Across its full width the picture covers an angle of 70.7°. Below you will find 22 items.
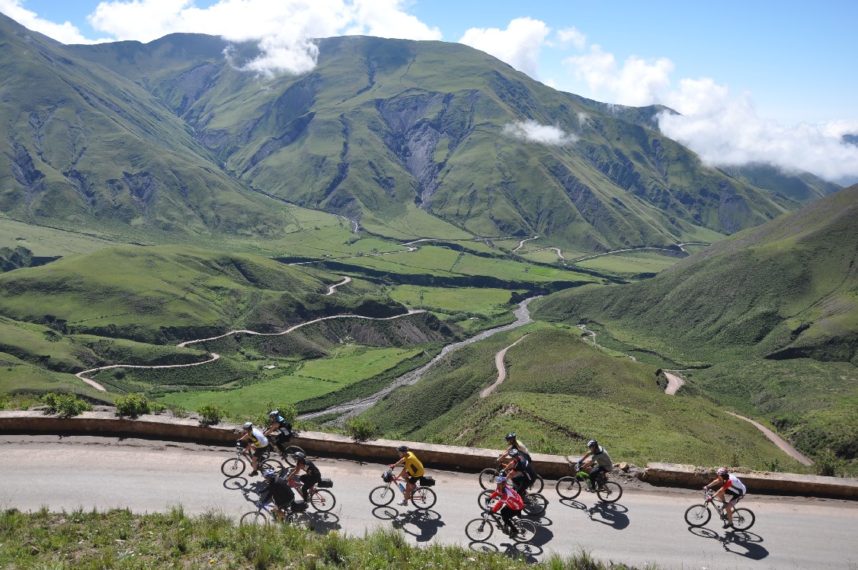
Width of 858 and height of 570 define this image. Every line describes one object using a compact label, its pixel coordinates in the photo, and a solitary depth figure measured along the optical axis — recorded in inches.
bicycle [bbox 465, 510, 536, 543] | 966.4
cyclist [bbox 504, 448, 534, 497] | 1037.8
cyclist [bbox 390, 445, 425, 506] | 1028.5
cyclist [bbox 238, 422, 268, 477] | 1127.0
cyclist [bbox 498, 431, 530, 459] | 1092.8
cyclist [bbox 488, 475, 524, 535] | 940.6
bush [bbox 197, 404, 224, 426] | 1301.7
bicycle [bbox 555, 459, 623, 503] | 1122.0
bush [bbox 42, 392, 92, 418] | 1310.3
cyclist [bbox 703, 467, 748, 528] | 1016.1
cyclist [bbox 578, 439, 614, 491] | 1120.8
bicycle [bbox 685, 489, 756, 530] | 1031.6
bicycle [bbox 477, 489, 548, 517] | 1061.1
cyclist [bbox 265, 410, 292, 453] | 1184.1
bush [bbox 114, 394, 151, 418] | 1320.1
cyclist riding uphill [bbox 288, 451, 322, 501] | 1006.4
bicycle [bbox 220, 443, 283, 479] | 1134.7
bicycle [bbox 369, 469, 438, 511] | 1058.7
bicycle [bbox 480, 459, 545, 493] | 1141.9
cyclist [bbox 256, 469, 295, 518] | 970.1
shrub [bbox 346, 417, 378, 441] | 1256.8
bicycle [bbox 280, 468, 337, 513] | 1008.2
